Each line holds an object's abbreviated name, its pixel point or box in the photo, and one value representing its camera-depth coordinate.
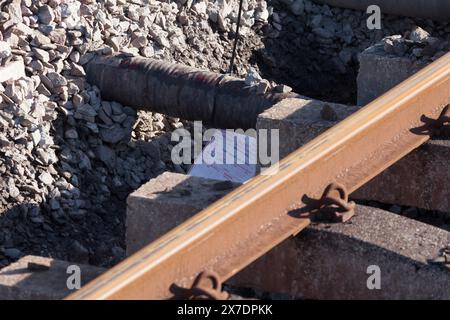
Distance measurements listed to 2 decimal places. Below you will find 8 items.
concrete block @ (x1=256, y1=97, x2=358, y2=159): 8.72
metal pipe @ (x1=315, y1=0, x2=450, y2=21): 15.51
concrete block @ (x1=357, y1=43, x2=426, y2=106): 9.92
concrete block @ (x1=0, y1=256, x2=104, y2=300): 6.54
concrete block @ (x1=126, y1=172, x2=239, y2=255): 7.54
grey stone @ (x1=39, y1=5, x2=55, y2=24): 12.62
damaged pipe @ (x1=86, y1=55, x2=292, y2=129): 12.17
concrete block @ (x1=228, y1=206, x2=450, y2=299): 6.92
